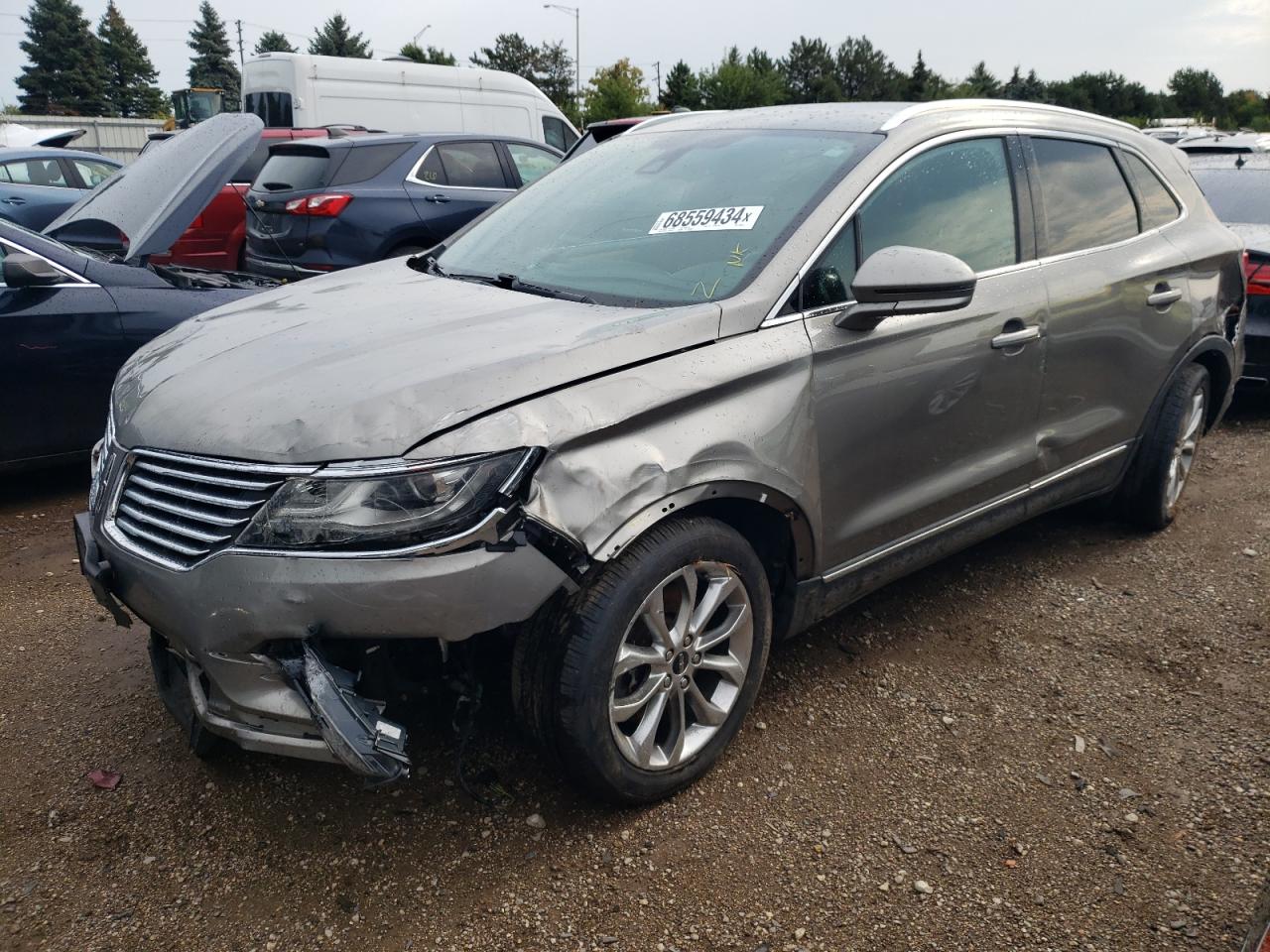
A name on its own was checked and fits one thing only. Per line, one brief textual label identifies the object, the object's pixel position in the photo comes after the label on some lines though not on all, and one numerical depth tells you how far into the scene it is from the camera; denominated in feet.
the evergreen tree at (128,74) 229.86
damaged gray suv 7.06
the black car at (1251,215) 19.97
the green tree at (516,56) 205.98
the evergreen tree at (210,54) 247.50
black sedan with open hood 14.49
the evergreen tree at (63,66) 210.79
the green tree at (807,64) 252.42
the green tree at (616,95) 160.35
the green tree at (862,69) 256.32
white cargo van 49.42
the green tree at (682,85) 201.98
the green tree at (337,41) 263.49
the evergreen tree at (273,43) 269.64
